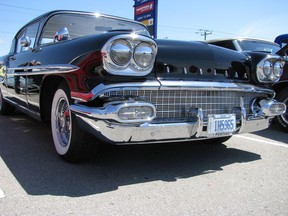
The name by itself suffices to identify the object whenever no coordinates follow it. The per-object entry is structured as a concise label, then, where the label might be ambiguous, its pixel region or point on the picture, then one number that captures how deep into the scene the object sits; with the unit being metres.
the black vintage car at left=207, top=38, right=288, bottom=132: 4.79
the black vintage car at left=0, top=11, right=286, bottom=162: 2.31
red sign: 9.32
